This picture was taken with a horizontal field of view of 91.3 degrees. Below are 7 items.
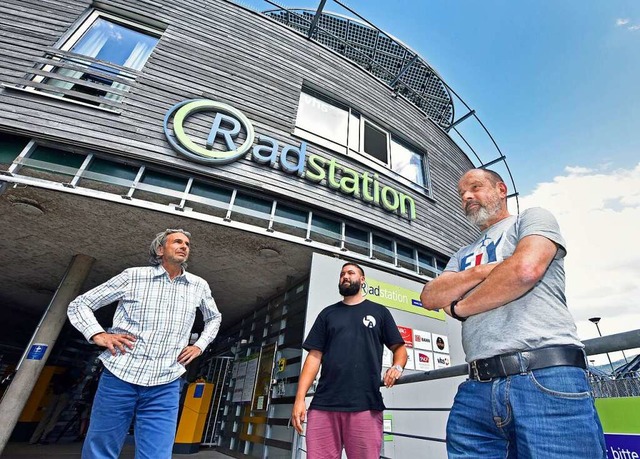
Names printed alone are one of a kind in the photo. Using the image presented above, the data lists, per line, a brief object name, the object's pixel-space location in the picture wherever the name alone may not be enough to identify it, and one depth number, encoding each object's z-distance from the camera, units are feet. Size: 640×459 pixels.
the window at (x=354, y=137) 22.49
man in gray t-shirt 2.96
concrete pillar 14.92
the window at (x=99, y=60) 17.26
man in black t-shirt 6.12
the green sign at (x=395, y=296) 18.44
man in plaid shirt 5.86
